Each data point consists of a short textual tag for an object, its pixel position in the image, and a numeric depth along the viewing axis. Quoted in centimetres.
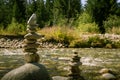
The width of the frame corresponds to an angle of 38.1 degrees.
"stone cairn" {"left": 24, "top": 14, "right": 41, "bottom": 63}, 358
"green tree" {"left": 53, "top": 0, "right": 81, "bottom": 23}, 2956
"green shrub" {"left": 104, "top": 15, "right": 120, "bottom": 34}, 2106
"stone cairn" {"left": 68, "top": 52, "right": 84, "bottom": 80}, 543
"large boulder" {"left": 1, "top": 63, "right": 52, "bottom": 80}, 339
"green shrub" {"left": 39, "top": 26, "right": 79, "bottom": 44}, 1550
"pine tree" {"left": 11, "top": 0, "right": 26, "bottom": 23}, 2661
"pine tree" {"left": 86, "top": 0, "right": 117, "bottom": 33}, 2393
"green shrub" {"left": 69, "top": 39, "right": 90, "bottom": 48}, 1495
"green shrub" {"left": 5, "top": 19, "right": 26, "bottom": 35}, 1793
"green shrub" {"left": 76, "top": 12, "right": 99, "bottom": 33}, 2010
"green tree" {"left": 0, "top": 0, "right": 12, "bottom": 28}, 2623
